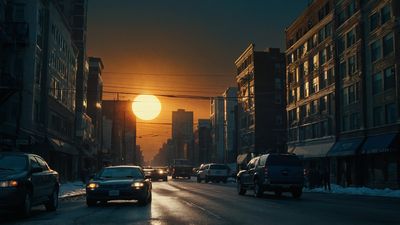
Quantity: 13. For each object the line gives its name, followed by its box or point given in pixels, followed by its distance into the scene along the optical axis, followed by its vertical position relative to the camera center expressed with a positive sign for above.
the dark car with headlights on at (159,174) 66.81 -0.78
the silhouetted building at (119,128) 146.85 +12.51
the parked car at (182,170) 79.56 -0.32
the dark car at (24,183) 13.46 -0.43
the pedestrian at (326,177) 39.46 -0.58
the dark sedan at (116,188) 18.52 -0.70
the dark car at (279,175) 26.25 -0.30
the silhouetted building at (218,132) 138.50 +9.42
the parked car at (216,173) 59.09 -0.52
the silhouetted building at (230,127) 123.00 +9.36
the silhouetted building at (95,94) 89.31 +11.79
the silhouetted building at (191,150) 196.10 +6.24
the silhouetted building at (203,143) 160.25 +7.70
